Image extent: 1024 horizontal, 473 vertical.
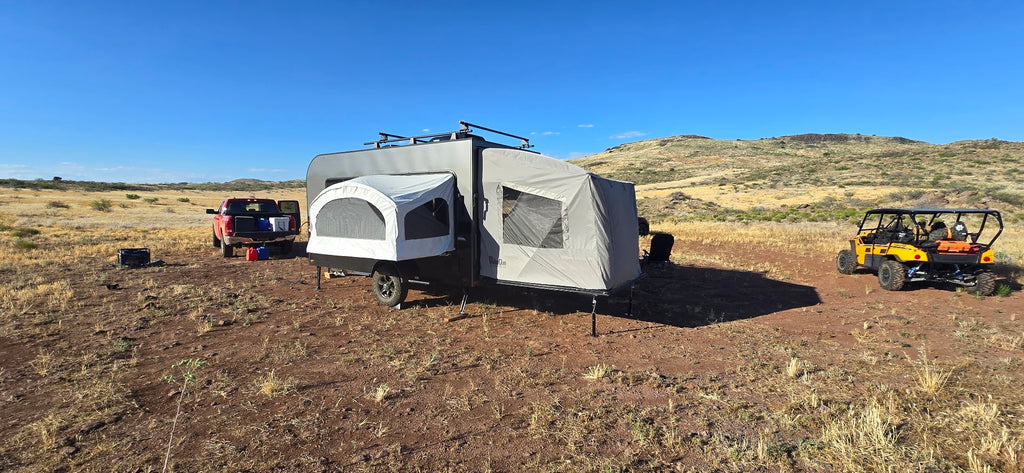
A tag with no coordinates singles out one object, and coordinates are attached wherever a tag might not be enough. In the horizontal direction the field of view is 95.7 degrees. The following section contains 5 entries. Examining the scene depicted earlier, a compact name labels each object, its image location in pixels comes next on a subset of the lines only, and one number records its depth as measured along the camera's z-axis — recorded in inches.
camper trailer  272.4
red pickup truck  531.5
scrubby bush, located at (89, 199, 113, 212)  1403.1
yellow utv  367.2
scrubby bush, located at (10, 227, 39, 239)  727.1
